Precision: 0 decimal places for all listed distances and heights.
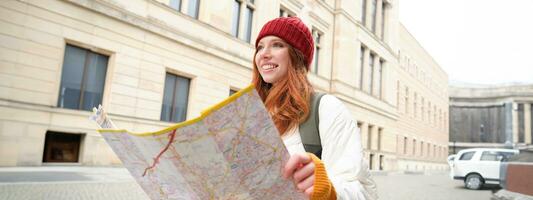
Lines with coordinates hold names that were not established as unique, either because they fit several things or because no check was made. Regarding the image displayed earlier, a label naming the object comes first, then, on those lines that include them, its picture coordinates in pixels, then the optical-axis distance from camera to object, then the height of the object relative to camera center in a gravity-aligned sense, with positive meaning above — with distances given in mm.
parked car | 13578 -591
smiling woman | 914 +79
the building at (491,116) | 52594 +5718
